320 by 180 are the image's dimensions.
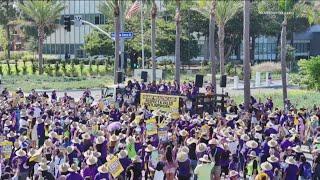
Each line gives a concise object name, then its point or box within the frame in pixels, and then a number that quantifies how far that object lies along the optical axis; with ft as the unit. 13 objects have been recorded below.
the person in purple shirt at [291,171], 44.09
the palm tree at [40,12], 195.54
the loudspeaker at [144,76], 122.62
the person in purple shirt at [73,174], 39.65
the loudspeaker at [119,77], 116.57
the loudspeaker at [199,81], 105.81
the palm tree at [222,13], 137.90
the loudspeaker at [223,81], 105.81
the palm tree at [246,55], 99.14
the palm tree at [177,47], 130.52
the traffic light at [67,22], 150.02
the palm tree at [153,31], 134.31
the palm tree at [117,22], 127.48
